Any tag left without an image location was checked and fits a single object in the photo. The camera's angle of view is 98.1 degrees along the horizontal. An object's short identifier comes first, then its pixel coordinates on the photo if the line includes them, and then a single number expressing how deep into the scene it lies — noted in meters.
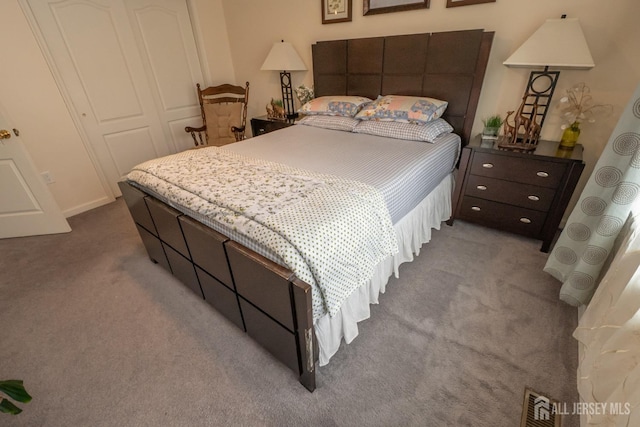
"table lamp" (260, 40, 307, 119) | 2.93
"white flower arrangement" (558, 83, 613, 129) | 1.86
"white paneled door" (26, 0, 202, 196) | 2.54
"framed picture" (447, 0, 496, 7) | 2.03
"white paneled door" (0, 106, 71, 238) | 2.19
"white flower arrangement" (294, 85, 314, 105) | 3.10
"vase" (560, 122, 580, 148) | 1.86
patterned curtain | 1.22
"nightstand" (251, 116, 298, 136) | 3.12
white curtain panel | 0.82
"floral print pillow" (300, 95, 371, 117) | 2.56
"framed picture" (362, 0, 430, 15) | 2.25
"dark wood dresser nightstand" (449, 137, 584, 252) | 1.82
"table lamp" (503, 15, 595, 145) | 1.61
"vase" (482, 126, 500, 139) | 2.14
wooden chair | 3.31
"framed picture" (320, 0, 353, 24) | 2.59
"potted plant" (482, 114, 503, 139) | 2.11
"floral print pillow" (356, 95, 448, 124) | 2.17
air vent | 1.11
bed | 1.09
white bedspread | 1.05
